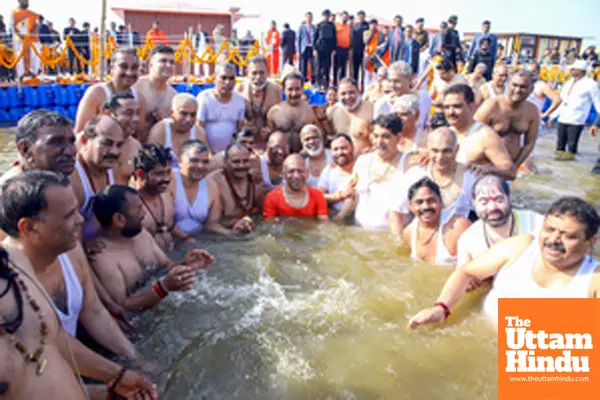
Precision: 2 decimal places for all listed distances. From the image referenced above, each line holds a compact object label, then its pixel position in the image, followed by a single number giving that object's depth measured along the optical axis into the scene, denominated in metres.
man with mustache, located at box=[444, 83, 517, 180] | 4.34
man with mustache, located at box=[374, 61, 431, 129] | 6.31
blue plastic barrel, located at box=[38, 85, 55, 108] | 11.70
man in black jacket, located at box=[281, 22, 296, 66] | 13.55
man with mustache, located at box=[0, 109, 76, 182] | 2.91
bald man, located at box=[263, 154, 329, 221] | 5.10
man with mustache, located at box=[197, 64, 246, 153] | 5.86
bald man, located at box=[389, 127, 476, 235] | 4.07
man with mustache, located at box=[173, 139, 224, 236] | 4.58
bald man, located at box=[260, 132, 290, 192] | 5.57
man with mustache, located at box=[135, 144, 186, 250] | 3.99
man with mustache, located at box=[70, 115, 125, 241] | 3.42
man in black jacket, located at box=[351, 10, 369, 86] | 11.90
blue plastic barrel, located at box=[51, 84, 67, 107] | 11.80
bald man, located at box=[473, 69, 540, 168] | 5.35
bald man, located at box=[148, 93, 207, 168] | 5.06
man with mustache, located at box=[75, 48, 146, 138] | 4.81
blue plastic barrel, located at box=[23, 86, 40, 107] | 11.57
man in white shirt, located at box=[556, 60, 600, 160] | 9.26
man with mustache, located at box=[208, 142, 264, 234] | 4.96
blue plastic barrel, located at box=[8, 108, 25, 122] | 11.78
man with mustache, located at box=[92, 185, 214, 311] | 3.17
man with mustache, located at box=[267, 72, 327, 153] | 6.23
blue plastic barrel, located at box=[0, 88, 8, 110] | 11.55
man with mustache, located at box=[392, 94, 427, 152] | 5.33
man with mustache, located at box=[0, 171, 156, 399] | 1.76
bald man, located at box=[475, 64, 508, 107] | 7.96
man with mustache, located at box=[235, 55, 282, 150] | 6.27
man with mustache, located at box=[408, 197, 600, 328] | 2.66
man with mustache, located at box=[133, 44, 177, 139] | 5.39
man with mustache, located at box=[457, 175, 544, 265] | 3.46
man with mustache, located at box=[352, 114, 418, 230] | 4.75
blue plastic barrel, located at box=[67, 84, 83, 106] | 11.97
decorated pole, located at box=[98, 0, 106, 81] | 10.11
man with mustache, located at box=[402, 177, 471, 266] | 3.93
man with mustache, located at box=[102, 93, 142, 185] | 4.14
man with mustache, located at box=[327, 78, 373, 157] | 6.26
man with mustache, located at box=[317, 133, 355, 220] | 5.41
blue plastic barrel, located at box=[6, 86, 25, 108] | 11.53
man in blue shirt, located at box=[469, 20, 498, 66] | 11.68
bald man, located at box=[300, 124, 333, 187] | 5.73
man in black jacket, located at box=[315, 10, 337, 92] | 11.48
